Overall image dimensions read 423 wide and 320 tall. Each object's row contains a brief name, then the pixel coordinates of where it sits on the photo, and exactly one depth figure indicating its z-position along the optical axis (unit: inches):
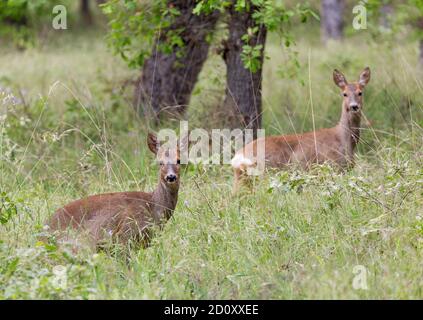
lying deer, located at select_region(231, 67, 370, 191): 620.7
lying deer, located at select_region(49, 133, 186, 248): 478.9
